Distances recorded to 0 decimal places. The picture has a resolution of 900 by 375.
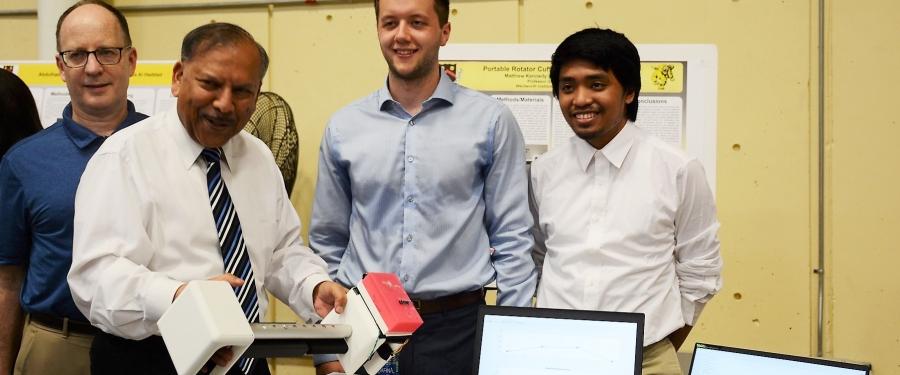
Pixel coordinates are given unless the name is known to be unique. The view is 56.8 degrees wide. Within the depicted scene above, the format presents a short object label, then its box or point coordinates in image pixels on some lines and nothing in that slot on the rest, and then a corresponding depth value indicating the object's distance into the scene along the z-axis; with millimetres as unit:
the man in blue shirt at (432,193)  2117
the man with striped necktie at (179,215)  1515
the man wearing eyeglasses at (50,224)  2010
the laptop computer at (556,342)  1791
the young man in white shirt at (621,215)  2006
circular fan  3219
